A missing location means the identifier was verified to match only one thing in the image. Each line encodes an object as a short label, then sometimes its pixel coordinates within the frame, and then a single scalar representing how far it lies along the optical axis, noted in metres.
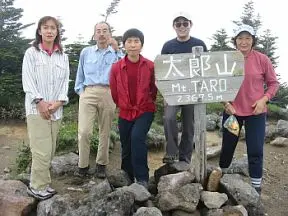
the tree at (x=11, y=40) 9.00
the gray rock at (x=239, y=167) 4.42
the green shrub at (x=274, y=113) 8.94
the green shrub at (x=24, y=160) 4.85
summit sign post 3.25
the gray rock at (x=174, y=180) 3.31
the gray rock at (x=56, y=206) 3.15
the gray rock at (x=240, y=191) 3.39
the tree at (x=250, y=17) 11.00
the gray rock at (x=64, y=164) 4.24
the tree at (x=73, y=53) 8.71
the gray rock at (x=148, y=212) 3.02
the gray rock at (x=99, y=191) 3.25
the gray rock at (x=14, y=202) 3.25
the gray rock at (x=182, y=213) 3.21
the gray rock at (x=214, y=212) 3.18
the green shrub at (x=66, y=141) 5.21
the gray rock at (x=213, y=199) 3.25
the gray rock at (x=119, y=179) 3.70
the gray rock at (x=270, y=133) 6.64
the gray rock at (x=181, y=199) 3.19
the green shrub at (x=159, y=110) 7.85
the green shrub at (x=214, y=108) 8.79
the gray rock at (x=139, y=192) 3.26
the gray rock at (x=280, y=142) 6.25
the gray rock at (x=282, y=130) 6.68
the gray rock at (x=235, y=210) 3.18
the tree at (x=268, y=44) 11.15
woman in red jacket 3.36
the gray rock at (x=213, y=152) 5.48
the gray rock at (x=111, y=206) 3.03
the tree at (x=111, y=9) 9.33
